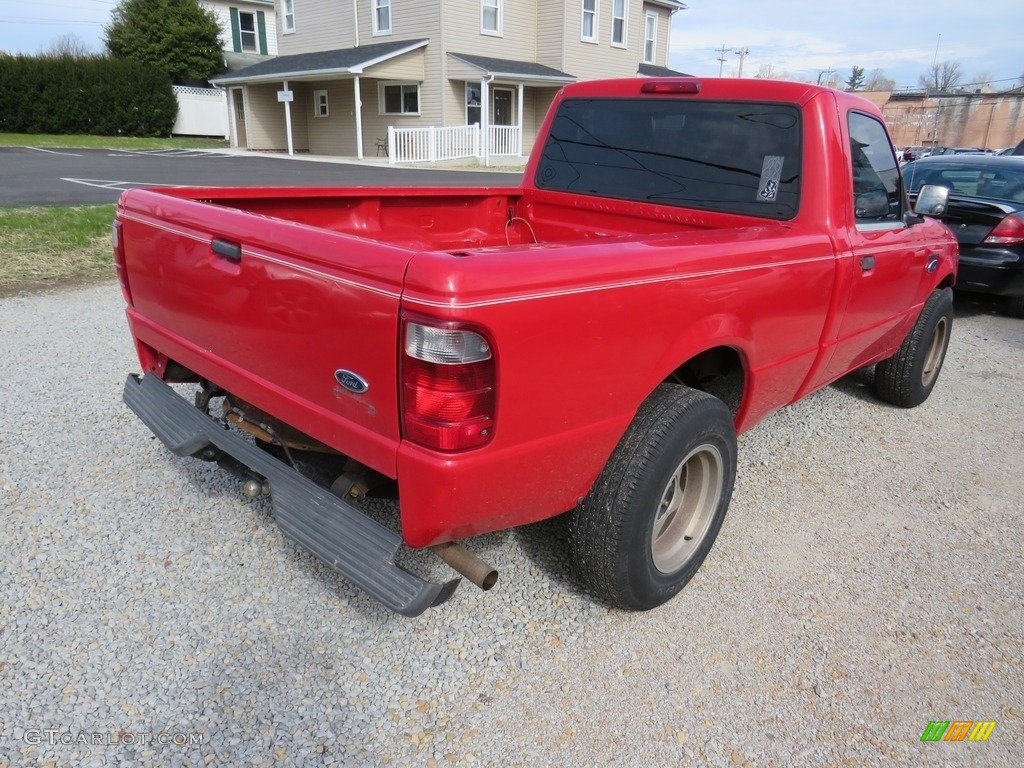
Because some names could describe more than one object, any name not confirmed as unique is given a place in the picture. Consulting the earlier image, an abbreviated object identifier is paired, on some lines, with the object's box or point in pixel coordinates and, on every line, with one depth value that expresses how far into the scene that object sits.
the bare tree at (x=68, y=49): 50.38
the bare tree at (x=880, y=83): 94.39
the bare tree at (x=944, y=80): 84.57
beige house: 25.30
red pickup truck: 2.05
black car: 7.35
